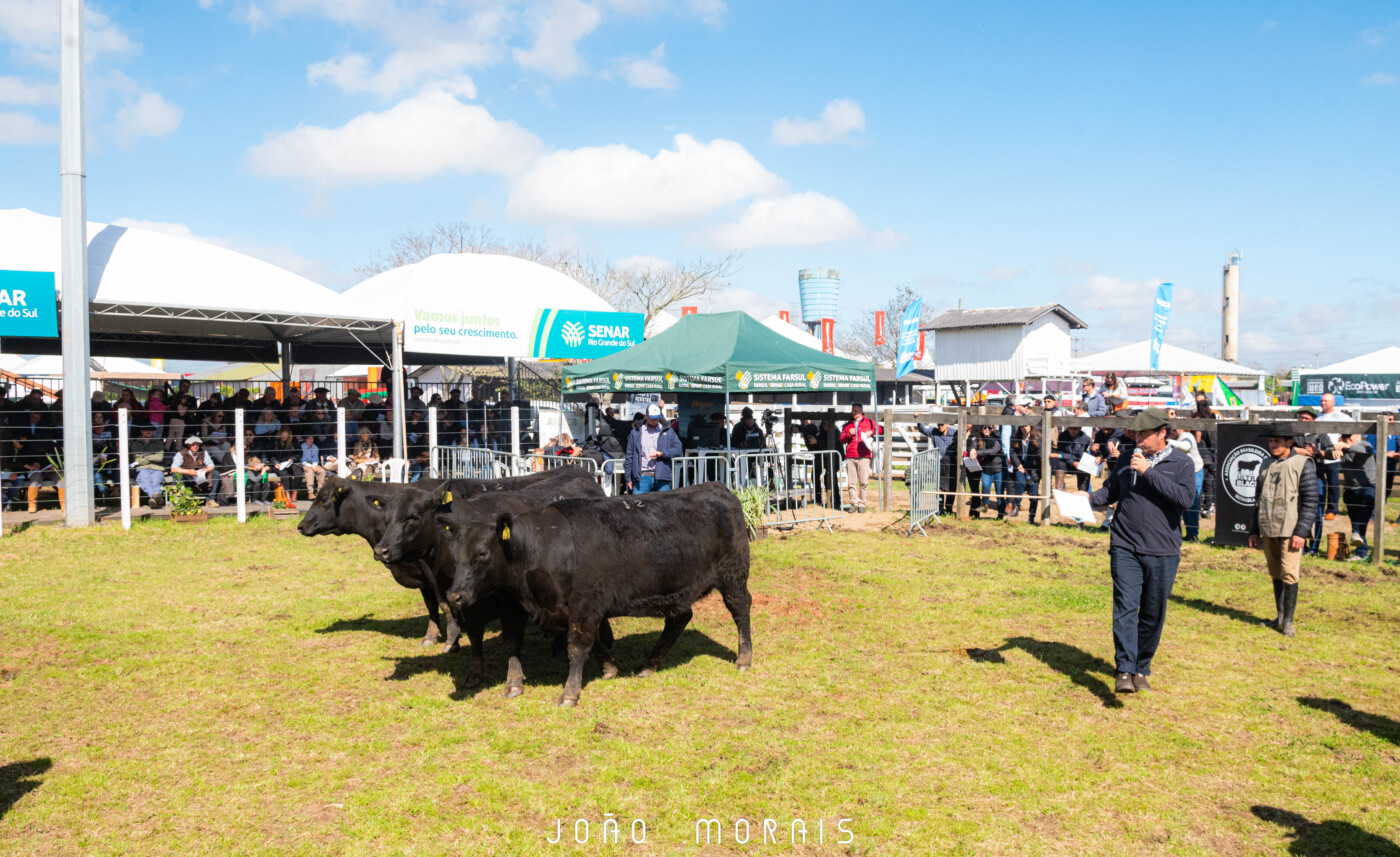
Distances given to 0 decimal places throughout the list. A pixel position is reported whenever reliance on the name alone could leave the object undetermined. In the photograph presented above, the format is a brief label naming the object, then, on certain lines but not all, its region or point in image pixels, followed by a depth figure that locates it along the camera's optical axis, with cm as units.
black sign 1195
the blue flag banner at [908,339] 4066
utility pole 1311
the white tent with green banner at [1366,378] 3825
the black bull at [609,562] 629
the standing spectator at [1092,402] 1991
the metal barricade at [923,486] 1379
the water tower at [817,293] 7231
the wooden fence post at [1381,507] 1095
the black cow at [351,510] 802
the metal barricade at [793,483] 1320
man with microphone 630
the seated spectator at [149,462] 1424
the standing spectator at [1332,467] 1284
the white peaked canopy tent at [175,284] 1410
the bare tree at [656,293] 4556
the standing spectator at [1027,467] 1509
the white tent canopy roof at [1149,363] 3798
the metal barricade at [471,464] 1422
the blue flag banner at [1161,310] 3628
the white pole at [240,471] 1384
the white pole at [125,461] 1301
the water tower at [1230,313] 6194
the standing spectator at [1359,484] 1184
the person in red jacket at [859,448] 1573
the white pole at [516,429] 1528
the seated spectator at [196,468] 1444
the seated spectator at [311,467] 1538
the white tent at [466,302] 1692
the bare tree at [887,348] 7225
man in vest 821
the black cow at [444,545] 657
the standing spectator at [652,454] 1352
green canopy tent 1421
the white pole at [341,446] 1479
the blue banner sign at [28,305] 1294
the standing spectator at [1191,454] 1307
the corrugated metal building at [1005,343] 4809
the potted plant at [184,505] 1371
